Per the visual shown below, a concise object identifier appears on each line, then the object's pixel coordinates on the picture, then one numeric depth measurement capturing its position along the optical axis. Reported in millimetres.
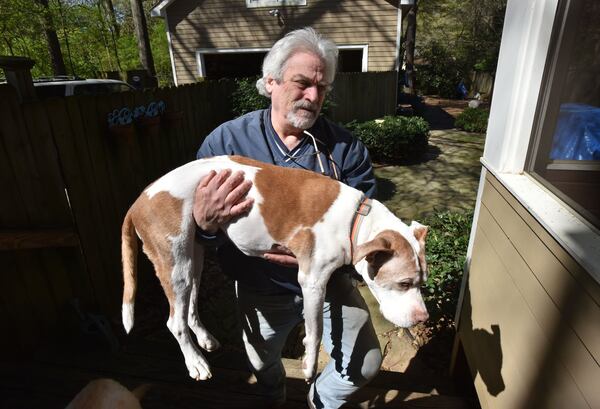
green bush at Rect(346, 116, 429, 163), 9477
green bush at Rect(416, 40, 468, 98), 25078
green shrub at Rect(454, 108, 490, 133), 13250
